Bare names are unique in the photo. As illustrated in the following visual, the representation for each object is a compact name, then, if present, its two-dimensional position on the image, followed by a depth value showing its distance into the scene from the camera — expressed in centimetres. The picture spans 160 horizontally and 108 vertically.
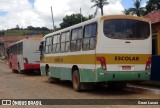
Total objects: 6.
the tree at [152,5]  3446
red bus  1753
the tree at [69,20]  5248
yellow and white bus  851
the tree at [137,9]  3692
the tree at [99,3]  3993
